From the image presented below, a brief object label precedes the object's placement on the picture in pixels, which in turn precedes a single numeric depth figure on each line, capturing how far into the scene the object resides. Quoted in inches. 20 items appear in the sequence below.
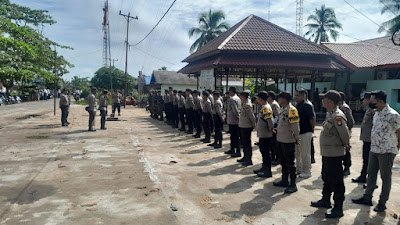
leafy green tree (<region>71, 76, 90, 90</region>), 3567.9
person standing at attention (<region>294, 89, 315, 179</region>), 233.0
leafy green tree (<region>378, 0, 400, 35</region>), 911.7
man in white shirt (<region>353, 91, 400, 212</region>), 164.9
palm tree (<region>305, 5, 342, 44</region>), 1589.6
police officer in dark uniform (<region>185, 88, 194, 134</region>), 465.7
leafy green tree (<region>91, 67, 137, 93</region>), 2001.7
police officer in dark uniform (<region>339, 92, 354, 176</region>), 237.9
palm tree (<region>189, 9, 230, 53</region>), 1427.2
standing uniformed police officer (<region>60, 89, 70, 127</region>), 530.5
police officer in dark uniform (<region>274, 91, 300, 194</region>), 202.5
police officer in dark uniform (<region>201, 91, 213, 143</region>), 388.1
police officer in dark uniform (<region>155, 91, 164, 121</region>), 673.6
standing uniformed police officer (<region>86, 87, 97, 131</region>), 478.0
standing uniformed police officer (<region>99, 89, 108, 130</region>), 496.8
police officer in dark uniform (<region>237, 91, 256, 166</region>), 270.4
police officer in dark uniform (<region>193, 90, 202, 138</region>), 432.8
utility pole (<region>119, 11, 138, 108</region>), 1199.9
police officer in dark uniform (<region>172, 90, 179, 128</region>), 535.7
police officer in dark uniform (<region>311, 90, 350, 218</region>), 161.3
